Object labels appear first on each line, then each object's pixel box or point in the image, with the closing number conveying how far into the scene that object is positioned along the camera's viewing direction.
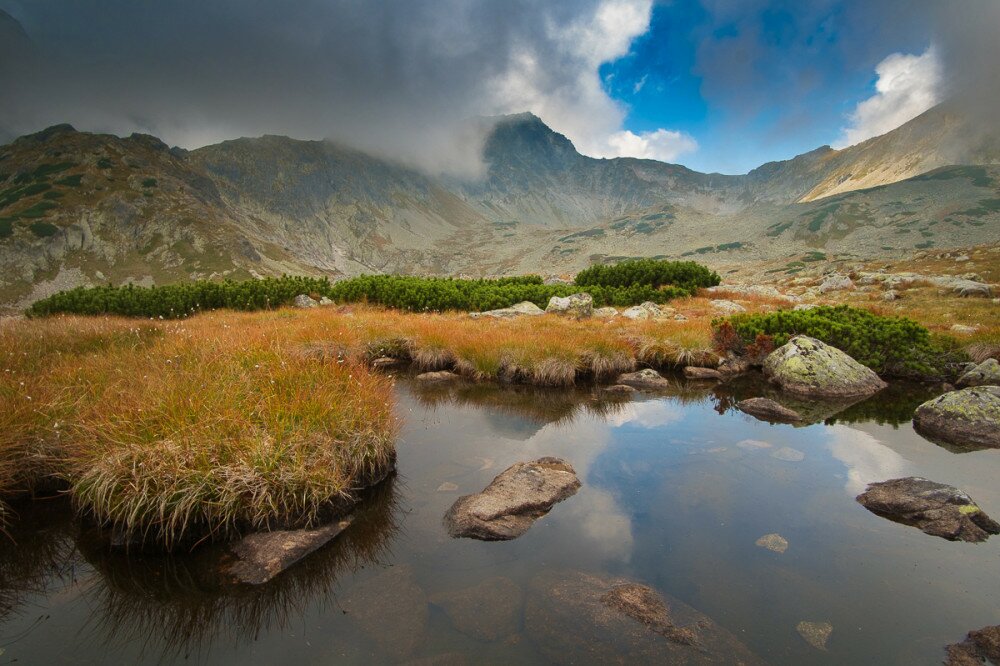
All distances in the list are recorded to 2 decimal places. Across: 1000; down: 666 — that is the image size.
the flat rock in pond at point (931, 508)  7.09
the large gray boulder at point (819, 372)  14.57
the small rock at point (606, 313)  26.12
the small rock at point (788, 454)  9.91
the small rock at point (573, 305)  26.00
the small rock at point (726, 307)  26.48
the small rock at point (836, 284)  42.81
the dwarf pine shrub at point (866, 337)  16.30
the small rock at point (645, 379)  15.80
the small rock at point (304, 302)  28.56
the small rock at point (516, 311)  25.83
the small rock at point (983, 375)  14.06
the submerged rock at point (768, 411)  12.42
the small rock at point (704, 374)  16.92
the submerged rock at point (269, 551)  6.03
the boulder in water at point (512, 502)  7.16
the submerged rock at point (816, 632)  5.14
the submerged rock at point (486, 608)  5.33
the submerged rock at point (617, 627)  4.93
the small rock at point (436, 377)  16.08
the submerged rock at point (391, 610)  5.16
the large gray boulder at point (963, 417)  10.61
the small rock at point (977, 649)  4.81
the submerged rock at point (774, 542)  6.80
